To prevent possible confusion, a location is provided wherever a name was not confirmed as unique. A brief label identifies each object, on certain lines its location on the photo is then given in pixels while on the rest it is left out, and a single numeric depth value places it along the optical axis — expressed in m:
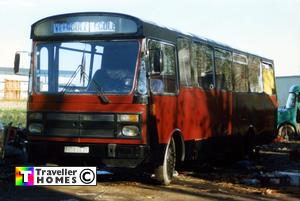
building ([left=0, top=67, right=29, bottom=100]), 53.03
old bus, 10.54
